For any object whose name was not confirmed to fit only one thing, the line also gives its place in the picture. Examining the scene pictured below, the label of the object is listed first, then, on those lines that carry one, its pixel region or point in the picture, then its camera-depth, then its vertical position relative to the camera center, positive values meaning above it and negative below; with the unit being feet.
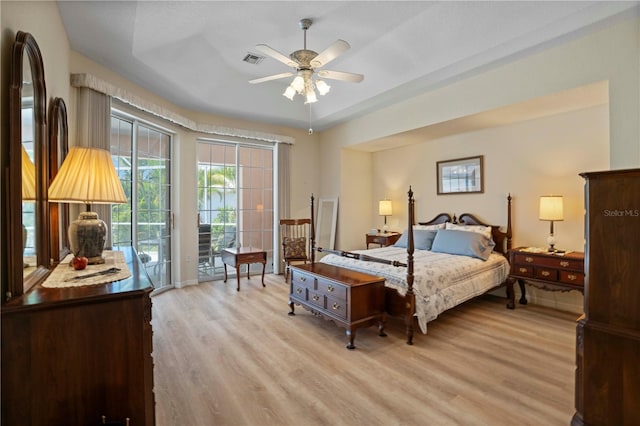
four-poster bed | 10.06 -2.23
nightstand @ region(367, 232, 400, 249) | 18.28 -1.67
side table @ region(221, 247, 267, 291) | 15.83 -2.36
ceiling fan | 9.16 +4.56
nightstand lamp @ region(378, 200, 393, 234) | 19.06 +0.11
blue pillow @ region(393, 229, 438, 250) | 15.31 -1.41
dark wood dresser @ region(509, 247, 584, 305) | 11.18 -2.25
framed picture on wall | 15.50 +1.73
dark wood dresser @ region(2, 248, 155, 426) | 3.76 -1.85
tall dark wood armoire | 5.31 -1.69
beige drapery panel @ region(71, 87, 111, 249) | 10.66 +3.09
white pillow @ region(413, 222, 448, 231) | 16.27 -0.93
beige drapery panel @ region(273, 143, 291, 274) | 19.72 +1.10
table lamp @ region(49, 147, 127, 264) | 5.97 +0.42
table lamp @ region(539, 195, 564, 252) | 12.03 -0.01
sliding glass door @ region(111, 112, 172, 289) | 13.48 +0.86
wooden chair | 18.17 -1.77
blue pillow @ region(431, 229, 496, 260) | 13.30 -1.51
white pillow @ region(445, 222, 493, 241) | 14.29 -0.90
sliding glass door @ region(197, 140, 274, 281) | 17.89 +0.62
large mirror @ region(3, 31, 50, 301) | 4.14 +0.61
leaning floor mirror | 20.29 -0.86
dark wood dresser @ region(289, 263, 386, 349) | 9.74 -2.86
